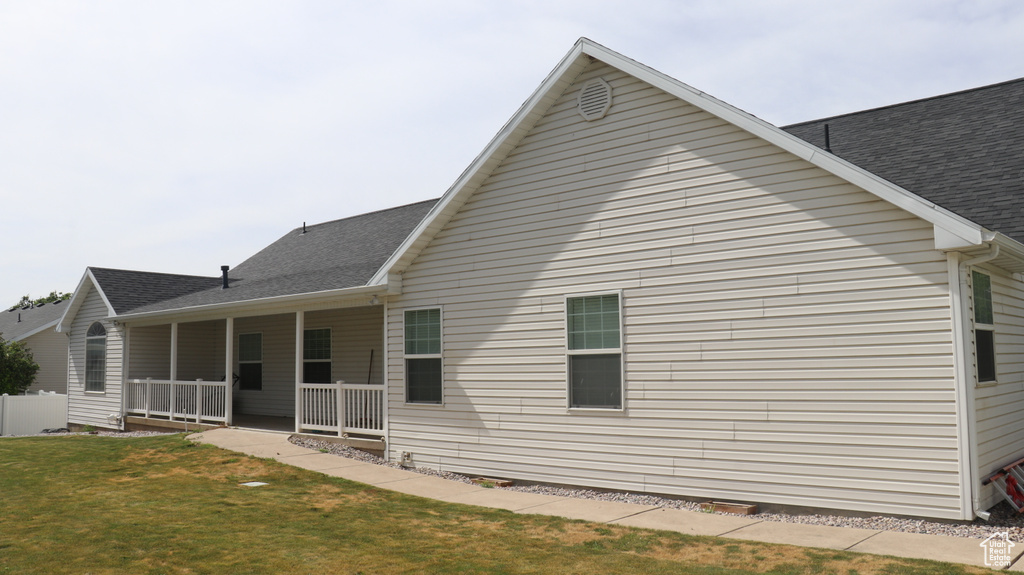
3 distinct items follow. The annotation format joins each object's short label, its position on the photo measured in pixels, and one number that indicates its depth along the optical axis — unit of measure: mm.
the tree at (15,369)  27969
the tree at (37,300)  66450
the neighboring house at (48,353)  33094
